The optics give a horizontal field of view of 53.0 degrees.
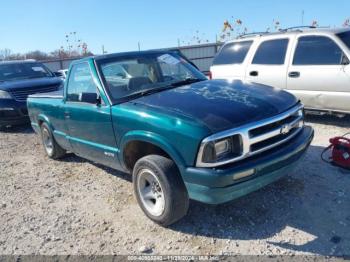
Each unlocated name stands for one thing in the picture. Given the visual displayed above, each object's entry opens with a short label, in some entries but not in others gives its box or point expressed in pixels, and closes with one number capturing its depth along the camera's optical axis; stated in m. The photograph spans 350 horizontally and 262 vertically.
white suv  6.30
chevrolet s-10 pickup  3.13
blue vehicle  8.74
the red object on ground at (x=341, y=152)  4.61
